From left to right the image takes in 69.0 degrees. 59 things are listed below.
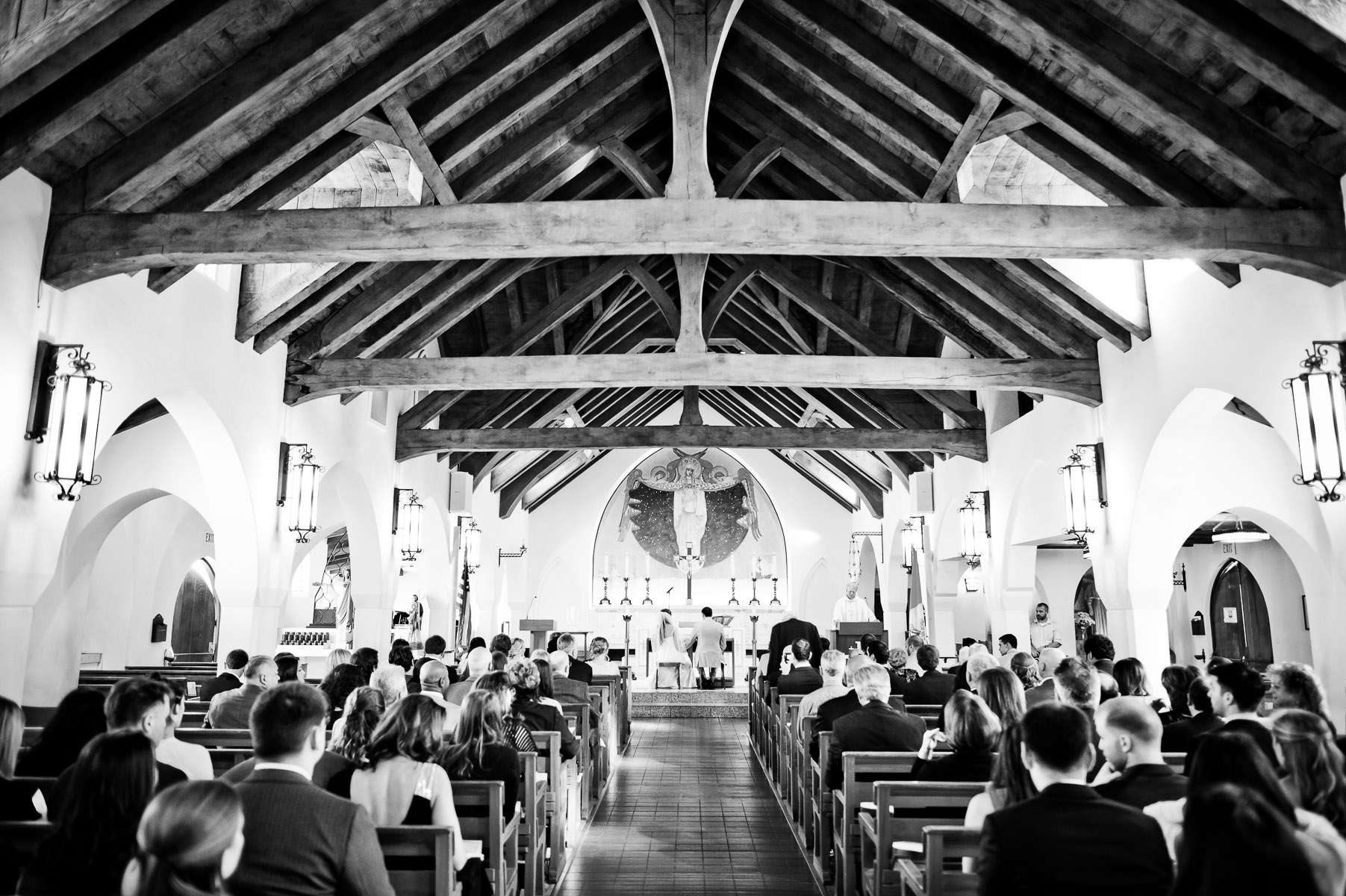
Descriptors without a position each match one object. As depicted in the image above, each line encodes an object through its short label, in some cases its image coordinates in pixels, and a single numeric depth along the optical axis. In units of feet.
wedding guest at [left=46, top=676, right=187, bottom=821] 10.75
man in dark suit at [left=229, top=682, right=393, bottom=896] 7.77
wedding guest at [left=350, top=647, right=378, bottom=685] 21.50
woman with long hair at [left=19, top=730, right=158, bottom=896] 6.86
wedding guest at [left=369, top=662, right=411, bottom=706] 15.35
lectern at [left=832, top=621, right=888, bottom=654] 50.70
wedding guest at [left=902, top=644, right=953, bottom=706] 25.22
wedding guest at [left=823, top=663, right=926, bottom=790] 17.07
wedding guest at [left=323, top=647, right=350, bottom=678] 22.41
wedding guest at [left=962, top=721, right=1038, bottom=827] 9.34
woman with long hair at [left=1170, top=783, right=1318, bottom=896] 5.74
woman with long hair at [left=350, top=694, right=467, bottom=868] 11.19
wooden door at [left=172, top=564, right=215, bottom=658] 50.57
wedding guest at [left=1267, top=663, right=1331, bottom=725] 11.87
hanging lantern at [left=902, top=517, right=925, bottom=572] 47.67
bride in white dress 53.57
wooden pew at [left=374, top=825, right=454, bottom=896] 10.40
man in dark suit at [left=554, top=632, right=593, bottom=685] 31.63
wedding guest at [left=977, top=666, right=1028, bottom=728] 13.39
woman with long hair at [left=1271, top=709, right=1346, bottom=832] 8.07
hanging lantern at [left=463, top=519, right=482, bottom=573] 49.60
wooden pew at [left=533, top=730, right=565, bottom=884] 18.46
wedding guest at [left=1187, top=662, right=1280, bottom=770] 13.28
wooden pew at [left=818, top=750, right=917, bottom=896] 15.78
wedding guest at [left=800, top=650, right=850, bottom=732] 21.54
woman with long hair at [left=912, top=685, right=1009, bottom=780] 12.91
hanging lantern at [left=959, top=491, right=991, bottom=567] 38.58
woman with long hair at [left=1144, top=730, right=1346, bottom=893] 6.51
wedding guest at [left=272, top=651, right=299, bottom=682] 19.74
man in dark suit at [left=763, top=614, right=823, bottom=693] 38.78
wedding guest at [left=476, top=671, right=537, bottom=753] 15.01
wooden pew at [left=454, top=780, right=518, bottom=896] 12.66
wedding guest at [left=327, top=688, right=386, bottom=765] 12.68
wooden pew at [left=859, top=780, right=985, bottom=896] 12.84
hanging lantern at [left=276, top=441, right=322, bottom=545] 28.96
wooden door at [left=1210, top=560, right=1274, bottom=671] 47.15
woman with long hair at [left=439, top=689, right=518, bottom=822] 13.65
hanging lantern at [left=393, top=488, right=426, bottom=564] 39.40
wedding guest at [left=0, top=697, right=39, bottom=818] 10.00
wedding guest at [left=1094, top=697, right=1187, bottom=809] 9.85
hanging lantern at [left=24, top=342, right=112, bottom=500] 17.79
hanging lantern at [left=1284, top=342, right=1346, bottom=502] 16.87
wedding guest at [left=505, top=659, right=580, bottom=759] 20.04
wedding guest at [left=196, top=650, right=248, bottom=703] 22.22
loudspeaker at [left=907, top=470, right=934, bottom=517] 48.60
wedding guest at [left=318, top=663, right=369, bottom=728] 16.72
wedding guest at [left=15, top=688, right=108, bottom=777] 11.25
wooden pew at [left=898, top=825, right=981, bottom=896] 10.41
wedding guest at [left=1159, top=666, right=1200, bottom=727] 16.96
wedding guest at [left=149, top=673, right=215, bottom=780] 11.72
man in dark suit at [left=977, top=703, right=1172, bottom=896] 7.44
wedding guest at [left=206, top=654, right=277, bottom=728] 18.22
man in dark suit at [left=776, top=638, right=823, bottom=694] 30.60
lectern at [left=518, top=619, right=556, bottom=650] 52.73
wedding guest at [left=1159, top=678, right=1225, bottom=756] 14.85
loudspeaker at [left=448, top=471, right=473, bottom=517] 49.73
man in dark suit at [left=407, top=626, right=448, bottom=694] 26.84
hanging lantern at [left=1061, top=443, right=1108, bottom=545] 28.99
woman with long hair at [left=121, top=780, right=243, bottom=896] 5.75
